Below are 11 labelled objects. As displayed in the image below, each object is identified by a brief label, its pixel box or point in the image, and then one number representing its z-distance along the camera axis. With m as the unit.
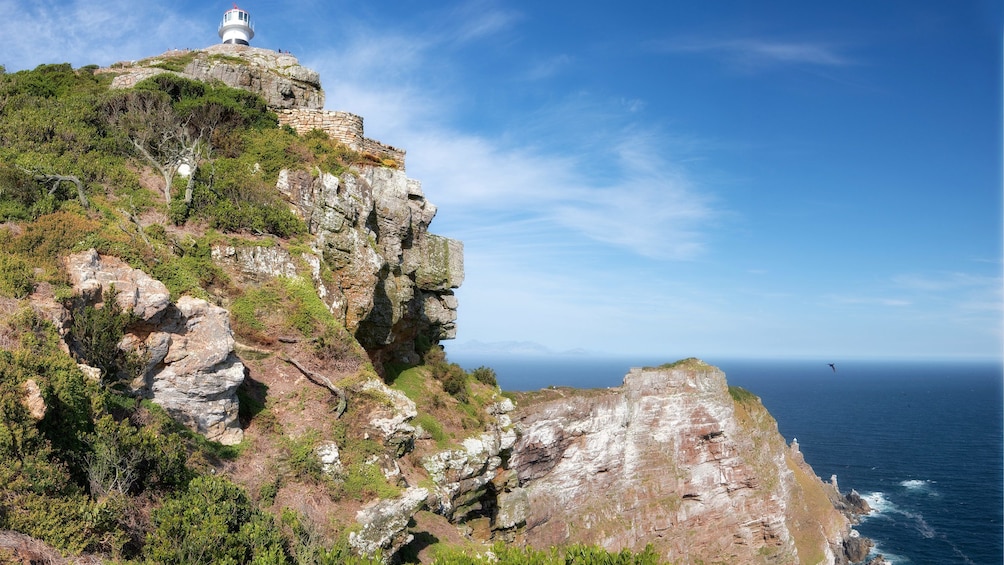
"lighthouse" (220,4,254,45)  44.62
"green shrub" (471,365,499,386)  31.47
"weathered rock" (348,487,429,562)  13.29
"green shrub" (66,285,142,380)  12.32
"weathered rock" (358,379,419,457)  16.39
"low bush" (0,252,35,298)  12.08
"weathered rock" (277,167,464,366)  21.83
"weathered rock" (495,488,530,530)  27.02
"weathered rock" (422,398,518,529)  20.39
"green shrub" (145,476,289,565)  9.70
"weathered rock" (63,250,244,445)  13.52
